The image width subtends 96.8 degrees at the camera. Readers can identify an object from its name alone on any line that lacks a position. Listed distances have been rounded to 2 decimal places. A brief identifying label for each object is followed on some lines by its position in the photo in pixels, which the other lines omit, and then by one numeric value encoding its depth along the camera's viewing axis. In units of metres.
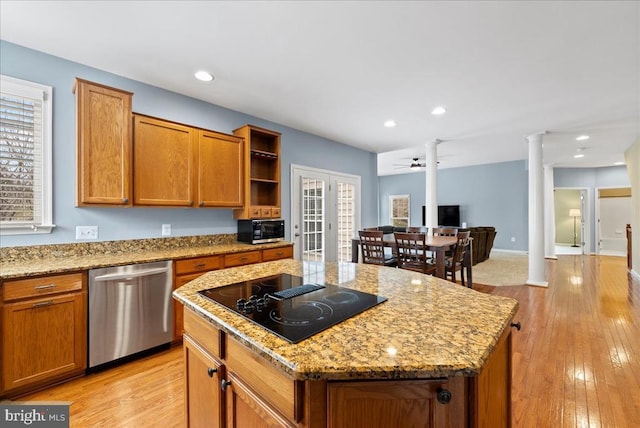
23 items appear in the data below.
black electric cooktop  0.96
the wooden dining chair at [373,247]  3.75
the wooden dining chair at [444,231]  4.95
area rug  5.03
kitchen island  0.75
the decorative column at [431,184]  5.30
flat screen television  8.80
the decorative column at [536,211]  4.70
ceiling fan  6.74
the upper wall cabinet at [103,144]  2.38
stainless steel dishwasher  2.20
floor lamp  9.51
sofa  6.24
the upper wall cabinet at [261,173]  3.51
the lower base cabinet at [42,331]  1.87
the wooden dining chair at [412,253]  3.55
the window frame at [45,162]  2.33
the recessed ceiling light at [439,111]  3.61
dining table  3.55
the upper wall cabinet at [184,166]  2.74
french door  4.50
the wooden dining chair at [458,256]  3.77
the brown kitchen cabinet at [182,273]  2.62
